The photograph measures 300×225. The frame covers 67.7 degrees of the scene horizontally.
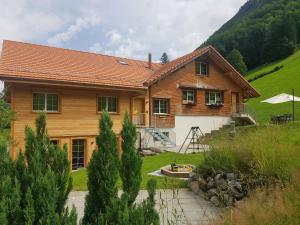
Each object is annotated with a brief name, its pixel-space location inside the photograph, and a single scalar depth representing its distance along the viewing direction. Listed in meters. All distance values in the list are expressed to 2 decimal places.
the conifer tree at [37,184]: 2.76
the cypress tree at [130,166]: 3.14
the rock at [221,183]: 6.76
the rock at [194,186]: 7.68
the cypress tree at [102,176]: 3.03
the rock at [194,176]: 7.90
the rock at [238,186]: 6.52
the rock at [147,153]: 13.85
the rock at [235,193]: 6.45
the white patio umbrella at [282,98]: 17.32
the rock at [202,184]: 7.45
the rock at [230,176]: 6.79
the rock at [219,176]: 7.01
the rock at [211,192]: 6.98
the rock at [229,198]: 6.17
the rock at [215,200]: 6.66
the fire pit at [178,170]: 9.09
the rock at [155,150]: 14.32
